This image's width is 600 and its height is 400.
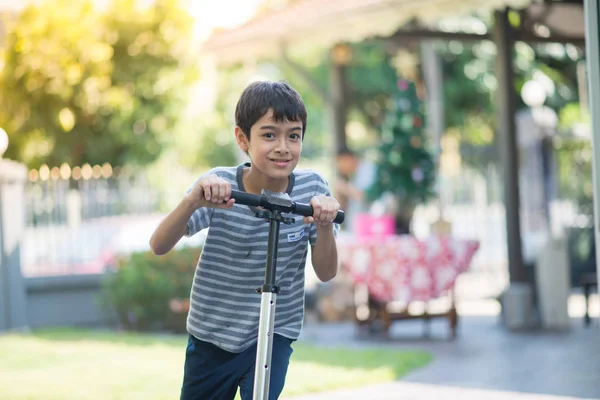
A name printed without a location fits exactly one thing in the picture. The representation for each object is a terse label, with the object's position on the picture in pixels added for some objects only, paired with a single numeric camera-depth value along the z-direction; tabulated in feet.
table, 30.22
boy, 10.64
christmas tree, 33.27
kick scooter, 9.64
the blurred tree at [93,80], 70.79
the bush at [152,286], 35.76
